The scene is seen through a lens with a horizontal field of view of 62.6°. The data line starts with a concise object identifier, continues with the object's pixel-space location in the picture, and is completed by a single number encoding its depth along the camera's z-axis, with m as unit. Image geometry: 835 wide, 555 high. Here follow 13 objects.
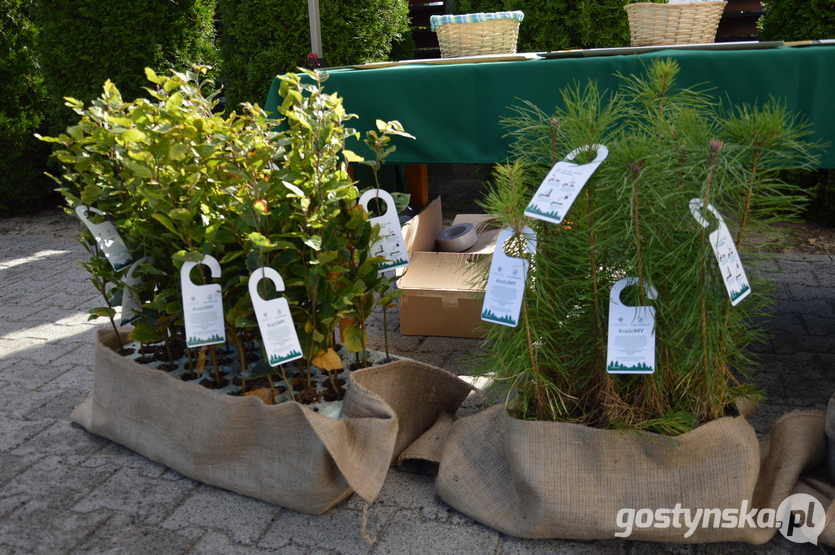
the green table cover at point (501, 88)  1.92
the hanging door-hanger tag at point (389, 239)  1.91
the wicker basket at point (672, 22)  2.68
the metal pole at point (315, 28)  3.05
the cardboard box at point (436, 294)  2.73
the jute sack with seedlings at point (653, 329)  1.41
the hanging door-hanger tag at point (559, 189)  1.35
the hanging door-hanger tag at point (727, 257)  1.35
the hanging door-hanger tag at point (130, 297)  1.89
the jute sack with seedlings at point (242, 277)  1.62
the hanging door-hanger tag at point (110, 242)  1.91
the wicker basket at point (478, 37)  2.85
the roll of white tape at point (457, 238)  3.13
